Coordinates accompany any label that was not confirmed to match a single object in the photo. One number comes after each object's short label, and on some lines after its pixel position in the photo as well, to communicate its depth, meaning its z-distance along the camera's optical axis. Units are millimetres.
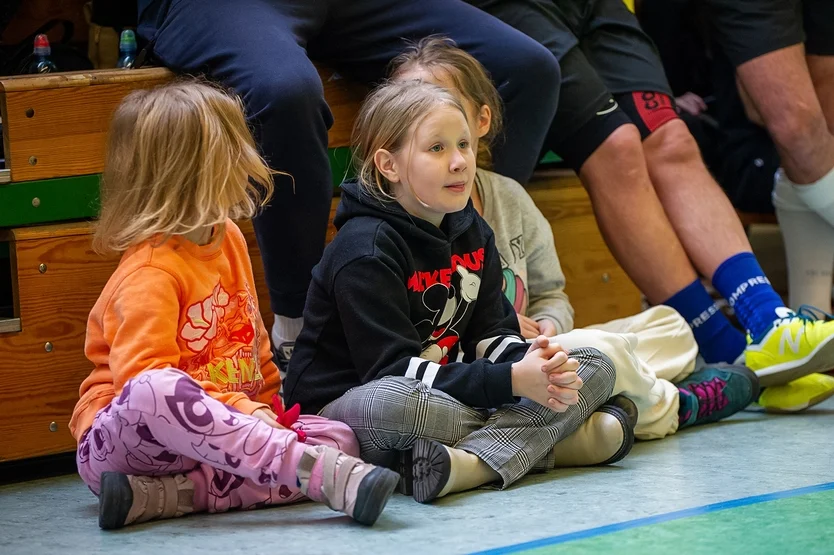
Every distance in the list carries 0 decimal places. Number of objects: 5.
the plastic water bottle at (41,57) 6756
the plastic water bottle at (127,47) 6843
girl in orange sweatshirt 6306
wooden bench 6617
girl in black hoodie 6430
